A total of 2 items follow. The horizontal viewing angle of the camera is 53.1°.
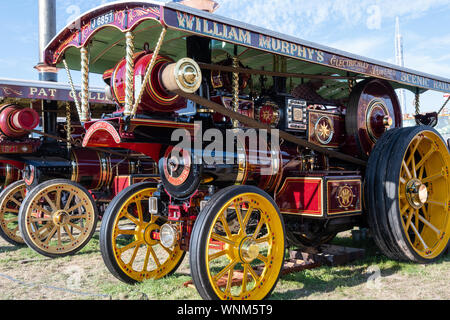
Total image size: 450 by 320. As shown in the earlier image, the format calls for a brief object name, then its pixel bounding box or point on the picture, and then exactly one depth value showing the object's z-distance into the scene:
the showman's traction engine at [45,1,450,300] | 2.89
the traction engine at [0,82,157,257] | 4.94
